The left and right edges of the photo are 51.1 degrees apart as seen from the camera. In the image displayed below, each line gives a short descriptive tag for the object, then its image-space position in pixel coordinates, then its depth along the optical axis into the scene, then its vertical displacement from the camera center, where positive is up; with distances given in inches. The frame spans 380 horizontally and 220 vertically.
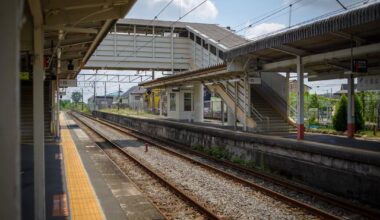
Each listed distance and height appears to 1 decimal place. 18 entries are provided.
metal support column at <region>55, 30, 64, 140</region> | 772.9 -32.9
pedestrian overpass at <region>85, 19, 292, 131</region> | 1372.2 +228.8
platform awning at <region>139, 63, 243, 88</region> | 798.5 +75.7
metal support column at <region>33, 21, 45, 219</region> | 239.2 +1.3
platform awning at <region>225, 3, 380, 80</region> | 443.8 +89.7
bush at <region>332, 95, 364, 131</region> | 796.0 -17.7
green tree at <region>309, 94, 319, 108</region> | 1266.0 +20.8
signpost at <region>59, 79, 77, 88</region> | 1006.5 +67.6
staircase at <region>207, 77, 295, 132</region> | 791.1 +3.7
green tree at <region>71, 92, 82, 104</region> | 4622.0 +139.4
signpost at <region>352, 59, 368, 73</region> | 498.0 +51.7
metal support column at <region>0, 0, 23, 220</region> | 88.5 -0.6
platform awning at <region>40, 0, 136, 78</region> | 273.3 +75.8
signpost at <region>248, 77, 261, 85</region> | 738.2 +51.7
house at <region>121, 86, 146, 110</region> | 2869.8 +91.9
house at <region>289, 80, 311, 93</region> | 1938.5 +113.5
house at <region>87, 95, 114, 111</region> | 3944.4 +87.2
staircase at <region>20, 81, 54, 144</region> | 719.7 -8.1
